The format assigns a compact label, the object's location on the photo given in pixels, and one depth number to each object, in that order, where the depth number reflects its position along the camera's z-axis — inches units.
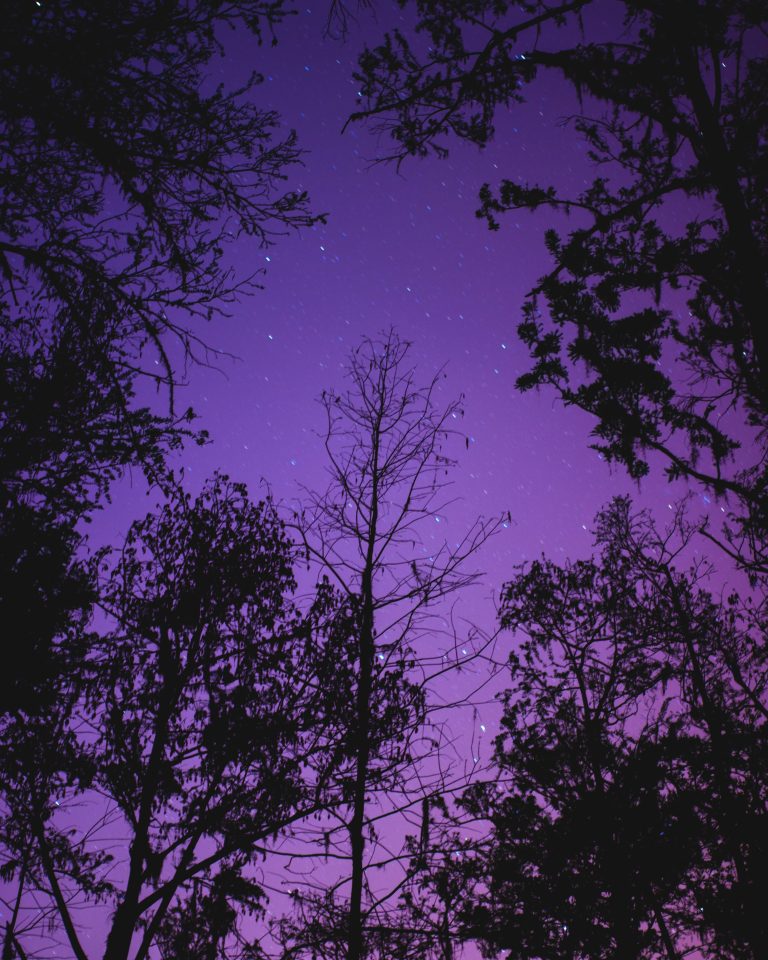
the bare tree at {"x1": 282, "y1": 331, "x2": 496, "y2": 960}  205.6
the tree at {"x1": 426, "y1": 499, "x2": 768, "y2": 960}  412.8
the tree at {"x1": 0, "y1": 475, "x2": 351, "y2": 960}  272.7
